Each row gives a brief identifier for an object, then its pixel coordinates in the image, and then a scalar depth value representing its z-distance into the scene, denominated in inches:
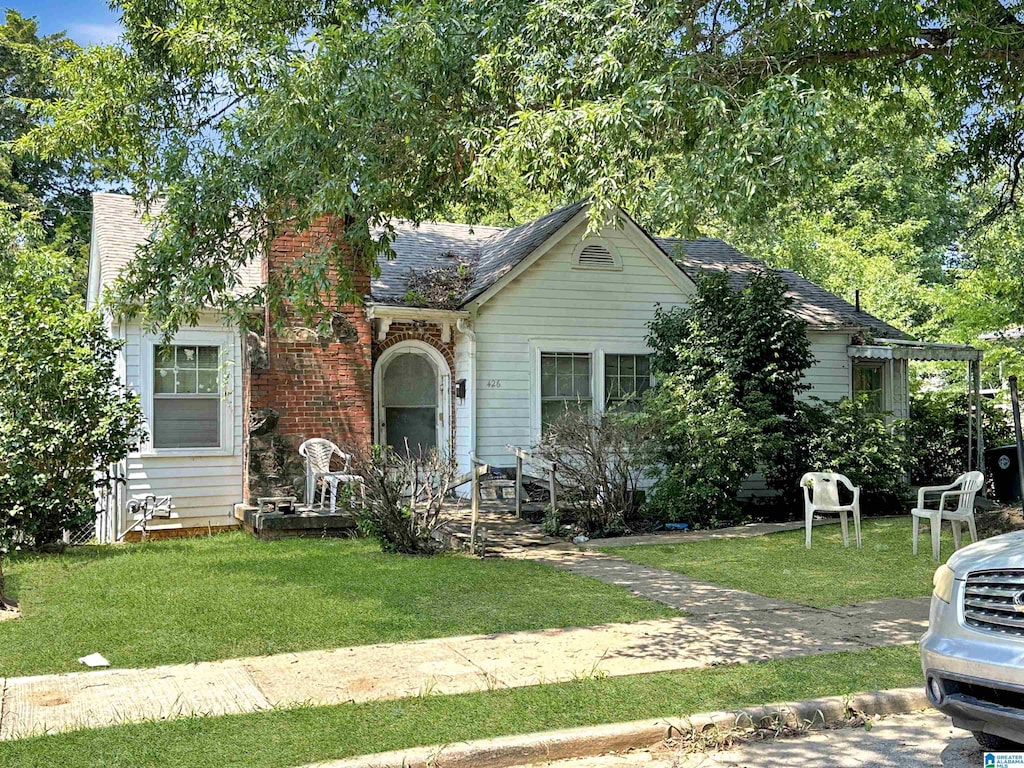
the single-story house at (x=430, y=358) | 525.3
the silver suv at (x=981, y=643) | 155.2
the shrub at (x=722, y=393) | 535.5
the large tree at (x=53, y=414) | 414.9
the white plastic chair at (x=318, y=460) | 517.3
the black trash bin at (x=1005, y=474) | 640.4
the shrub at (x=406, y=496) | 405.4
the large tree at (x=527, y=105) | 305.6
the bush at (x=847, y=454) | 573.3
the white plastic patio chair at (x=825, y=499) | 431.5
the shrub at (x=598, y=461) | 498.9
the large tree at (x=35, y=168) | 1061.1
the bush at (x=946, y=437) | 722.8
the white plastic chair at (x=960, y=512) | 390.0
